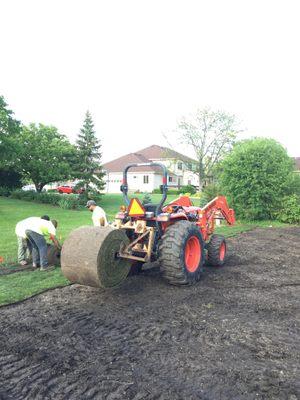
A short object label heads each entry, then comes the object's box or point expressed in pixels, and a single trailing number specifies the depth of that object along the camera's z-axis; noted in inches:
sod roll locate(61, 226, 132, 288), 210.8
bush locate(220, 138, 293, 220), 693.3
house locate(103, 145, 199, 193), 2351.1
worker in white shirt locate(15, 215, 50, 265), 326.6
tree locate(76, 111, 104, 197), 1245.1
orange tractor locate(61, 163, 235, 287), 214.5
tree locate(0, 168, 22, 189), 1354.6
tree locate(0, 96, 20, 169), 956.6
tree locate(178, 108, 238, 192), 1726.1
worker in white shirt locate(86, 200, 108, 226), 328.8
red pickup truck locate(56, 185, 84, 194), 1911.0
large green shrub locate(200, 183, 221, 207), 777.6
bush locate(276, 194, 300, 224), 698.2
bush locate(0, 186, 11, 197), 1312.7
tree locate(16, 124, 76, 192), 1316.4
